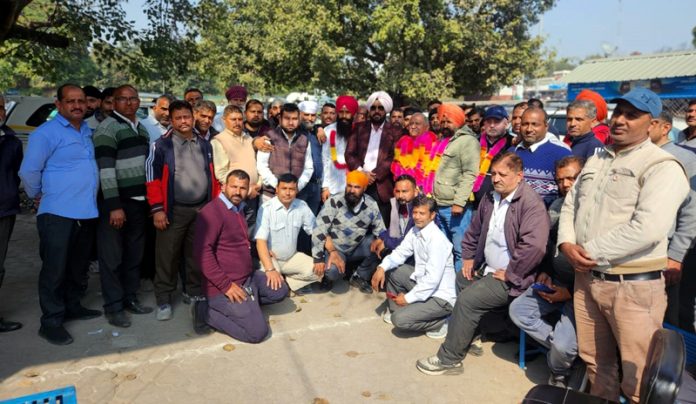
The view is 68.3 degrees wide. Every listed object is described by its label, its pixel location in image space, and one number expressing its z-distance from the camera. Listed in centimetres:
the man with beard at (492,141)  537
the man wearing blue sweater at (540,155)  442
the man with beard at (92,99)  528
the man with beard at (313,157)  600
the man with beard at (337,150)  622
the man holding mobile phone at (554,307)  350
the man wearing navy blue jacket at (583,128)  452
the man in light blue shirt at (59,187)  405
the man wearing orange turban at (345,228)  542
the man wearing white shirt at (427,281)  441
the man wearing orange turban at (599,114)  504
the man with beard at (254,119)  584
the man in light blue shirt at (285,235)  525
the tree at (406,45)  1612
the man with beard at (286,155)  565
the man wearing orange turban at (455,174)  522
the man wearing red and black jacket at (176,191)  458
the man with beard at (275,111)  675
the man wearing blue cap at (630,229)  273
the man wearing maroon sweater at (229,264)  441
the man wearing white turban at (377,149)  607
